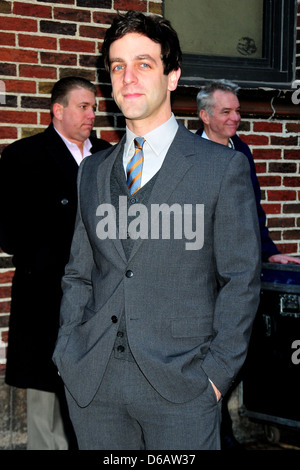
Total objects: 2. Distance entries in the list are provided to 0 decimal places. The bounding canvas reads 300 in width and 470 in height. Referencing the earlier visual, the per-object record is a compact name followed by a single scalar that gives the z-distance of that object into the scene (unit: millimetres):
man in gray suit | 2408
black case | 4375
